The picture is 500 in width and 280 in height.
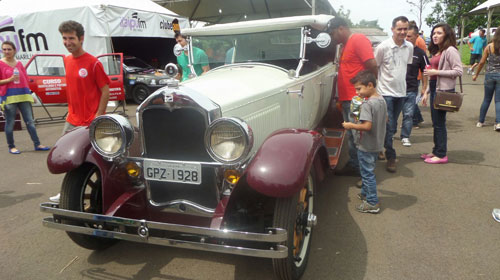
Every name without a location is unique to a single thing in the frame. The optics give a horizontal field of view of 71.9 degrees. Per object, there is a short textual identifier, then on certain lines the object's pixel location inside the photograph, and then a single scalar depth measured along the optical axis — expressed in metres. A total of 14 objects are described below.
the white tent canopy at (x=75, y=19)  10.23
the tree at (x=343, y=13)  54.88
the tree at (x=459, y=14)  31.45
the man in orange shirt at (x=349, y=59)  3.86
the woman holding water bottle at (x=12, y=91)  5.48
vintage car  2.15
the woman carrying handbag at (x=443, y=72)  4.29
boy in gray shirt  3.12
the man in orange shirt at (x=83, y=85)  3.49
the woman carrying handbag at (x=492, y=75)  5.73
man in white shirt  4.35
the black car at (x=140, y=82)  10.90
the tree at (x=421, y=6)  42.01
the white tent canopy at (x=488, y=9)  13.85
